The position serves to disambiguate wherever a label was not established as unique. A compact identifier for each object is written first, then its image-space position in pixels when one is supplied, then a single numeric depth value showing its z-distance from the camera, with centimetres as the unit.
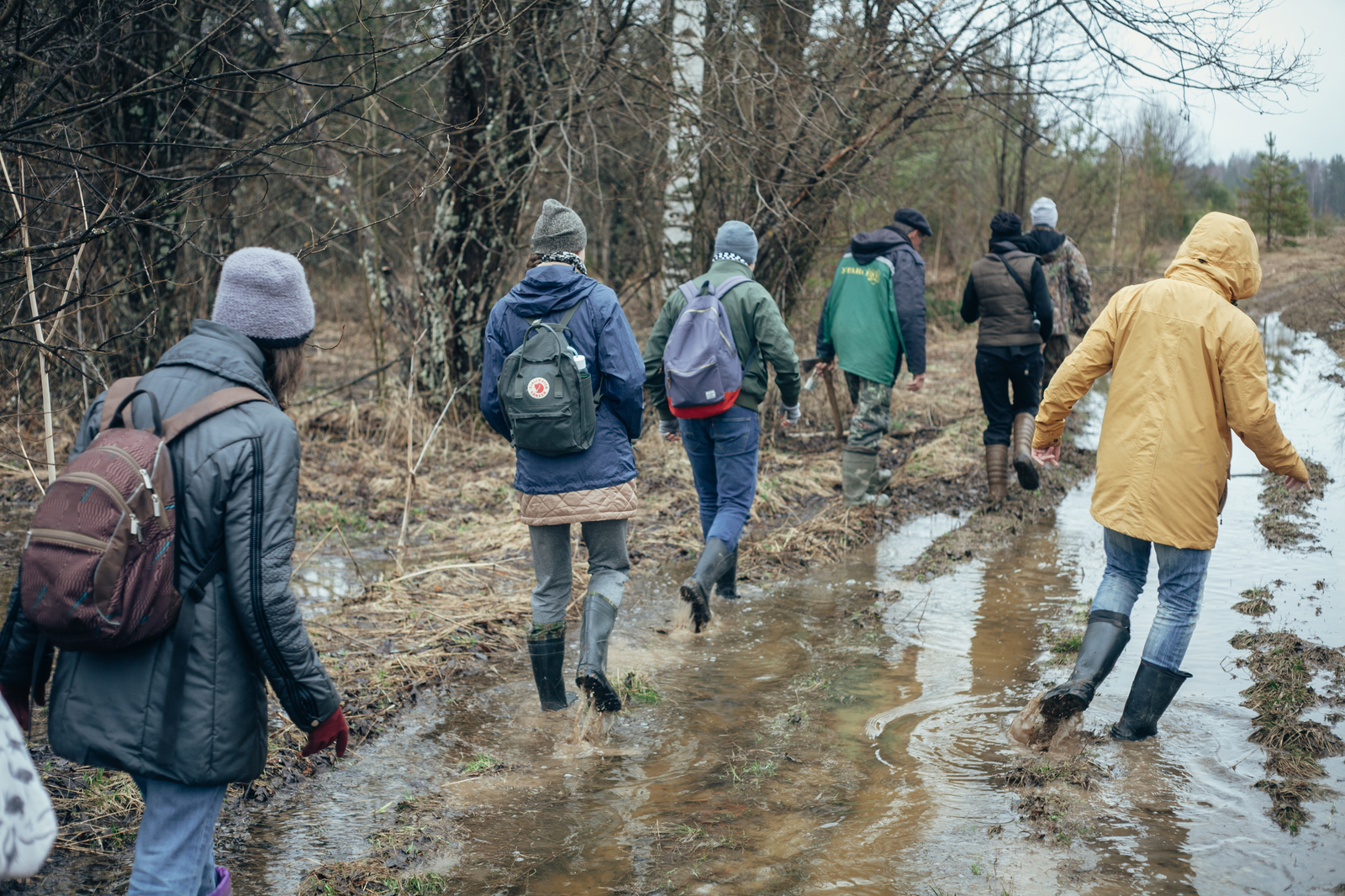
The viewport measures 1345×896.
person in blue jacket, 401
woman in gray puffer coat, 219
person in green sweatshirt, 744
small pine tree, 3469
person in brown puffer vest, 737
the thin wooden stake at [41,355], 382
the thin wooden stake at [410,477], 549
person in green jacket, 548
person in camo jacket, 796
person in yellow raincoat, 370
